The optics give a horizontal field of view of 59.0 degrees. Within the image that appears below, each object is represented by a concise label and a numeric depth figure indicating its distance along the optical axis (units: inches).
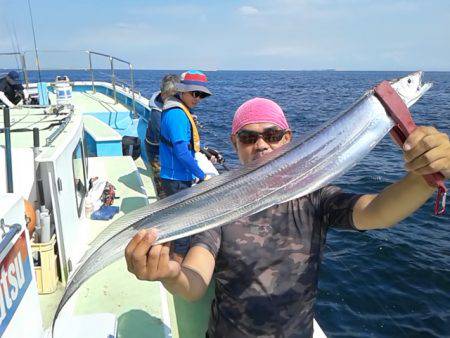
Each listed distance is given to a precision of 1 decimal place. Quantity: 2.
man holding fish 81.5
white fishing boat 89.9
